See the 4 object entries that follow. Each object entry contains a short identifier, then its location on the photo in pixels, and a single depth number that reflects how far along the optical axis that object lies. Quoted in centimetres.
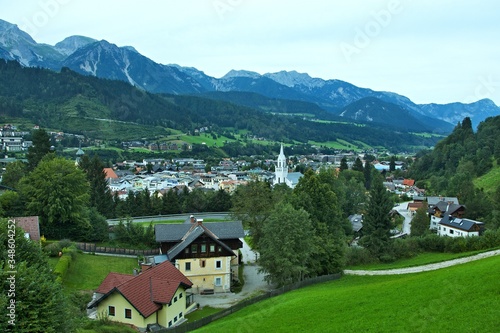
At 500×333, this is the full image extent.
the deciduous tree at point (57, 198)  4541
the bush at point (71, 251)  3778
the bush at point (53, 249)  3812
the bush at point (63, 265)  3251
